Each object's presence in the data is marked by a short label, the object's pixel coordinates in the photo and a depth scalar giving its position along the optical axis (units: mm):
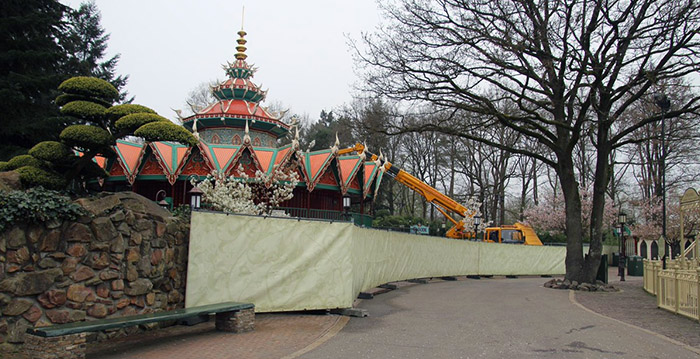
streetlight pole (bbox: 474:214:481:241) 27950
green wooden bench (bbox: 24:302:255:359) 6523
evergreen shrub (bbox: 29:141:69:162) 11750
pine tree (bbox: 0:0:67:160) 18453
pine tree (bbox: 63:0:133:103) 34438
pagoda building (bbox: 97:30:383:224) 21219
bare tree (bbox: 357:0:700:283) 17141
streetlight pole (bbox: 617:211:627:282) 25336
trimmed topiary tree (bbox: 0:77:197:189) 11211
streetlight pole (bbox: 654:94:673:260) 18397
